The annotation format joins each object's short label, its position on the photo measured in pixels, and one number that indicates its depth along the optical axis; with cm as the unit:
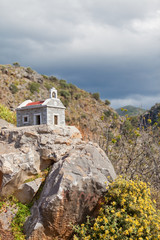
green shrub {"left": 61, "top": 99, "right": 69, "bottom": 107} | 4056
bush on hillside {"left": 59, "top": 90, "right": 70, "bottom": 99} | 4434
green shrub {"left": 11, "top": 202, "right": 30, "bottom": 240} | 643
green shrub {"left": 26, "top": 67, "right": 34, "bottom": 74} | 4405
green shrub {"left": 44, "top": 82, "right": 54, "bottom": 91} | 4298
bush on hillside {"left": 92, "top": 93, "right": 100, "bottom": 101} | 5238
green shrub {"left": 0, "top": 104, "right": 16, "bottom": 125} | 1860
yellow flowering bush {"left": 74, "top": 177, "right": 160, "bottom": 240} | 545
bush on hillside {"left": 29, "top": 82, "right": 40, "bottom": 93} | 3731
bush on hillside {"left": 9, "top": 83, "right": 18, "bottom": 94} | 3397
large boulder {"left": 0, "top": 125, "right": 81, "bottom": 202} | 763
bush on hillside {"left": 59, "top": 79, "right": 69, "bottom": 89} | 5112
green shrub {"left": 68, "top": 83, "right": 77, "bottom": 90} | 5252
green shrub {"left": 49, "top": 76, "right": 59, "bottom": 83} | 5225
